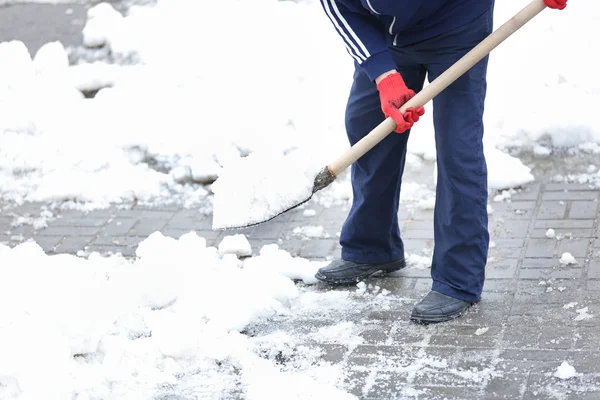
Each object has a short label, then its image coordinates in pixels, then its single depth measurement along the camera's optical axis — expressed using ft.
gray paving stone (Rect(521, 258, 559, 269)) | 26.86
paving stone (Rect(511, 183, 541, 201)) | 31.37
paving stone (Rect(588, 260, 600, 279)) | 25.86
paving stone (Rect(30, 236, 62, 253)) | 31.50
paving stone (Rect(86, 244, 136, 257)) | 30.71
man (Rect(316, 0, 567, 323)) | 23.47
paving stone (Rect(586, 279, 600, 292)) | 25.13
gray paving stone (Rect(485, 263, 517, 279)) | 26.66
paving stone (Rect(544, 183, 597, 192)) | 31.37
